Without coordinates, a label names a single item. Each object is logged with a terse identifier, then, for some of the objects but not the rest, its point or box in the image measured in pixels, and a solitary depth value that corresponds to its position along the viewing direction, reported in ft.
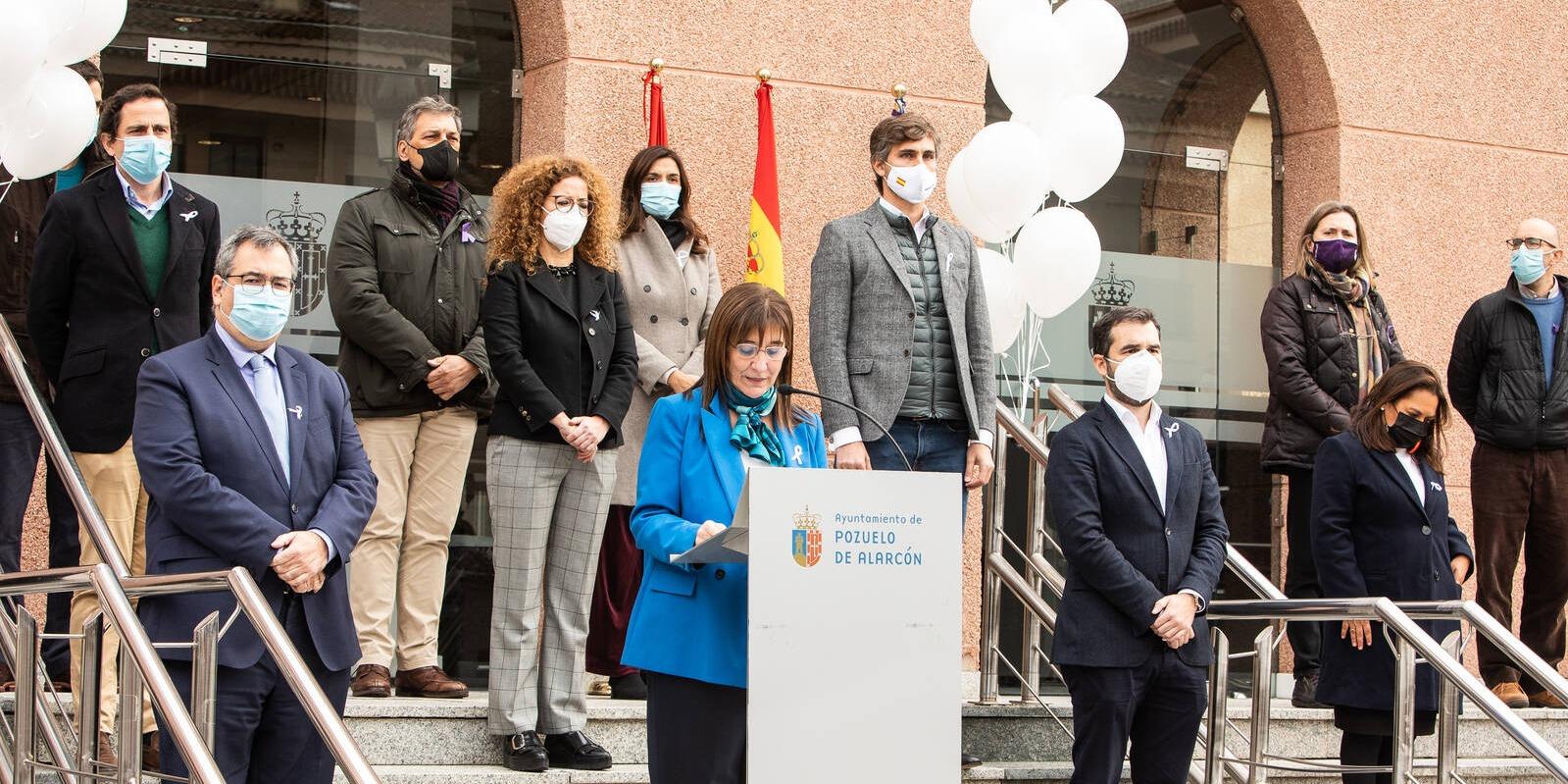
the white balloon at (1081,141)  22.43
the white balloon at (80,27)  17.52
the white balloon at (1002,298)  22.62
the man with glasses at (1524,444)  25.12
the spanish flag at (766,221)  23.82
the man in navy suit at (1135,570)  17.33
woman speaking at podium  13.69
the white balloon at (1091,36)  22.27
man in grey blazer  19.75
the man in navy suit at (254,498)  14.51
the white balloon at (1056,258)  22.25
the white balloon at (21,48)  16.65
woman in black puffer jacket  23.88
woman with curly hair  18.43
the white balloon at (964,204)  22.16
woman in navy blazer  20.10
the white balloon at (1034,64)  22.07
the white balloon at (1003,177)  21.59
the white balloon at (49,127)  17.57
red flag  24.54
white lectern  12.71
